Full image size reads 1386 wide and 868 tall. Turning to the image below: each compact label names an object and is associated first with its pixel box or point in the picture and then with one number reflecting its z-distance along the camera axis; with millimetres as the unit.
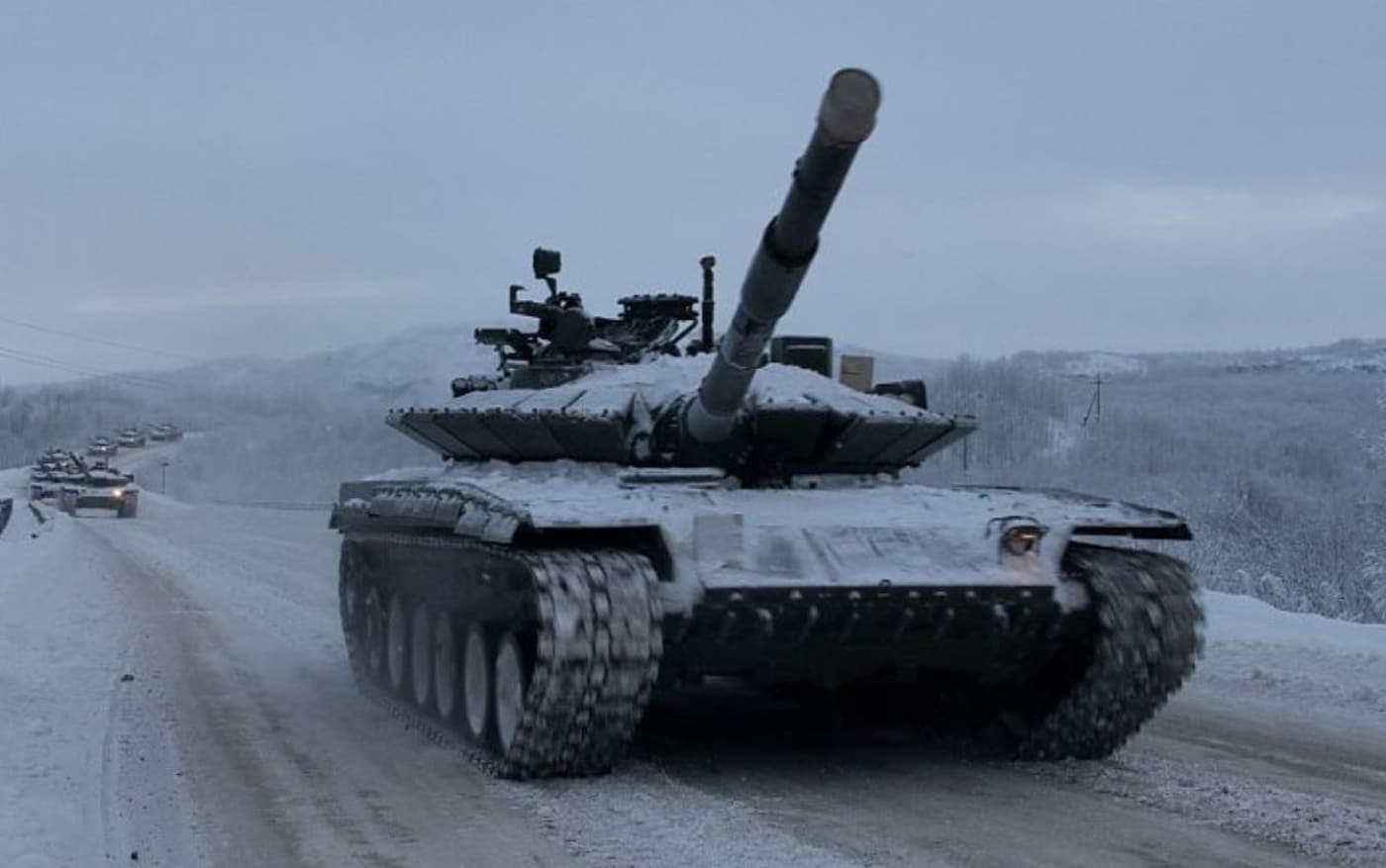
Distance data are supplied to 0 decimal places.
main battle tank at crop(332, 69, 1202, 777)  7117
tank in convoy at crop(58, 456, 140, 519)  46594
